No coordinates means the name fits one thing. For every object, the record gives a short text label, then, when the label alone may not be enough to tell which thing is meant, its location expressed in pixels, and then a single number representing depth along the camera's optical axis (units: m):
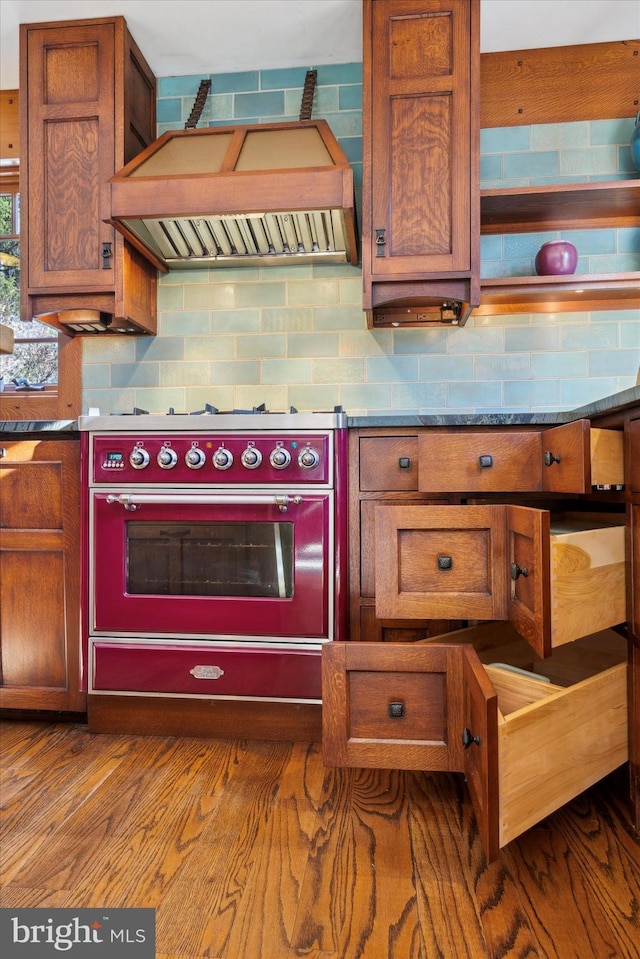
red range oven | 1.64
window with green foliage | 2.47
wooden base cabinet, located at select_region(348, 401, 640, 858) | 1.07
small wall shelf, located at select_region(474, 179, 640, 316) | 1.99
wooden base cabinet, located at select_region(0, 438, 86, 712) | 1.78
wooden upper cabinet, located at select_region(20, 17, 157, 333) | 2.04
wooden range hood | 1.87
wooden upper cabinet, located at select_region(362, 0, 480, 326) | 1.88
